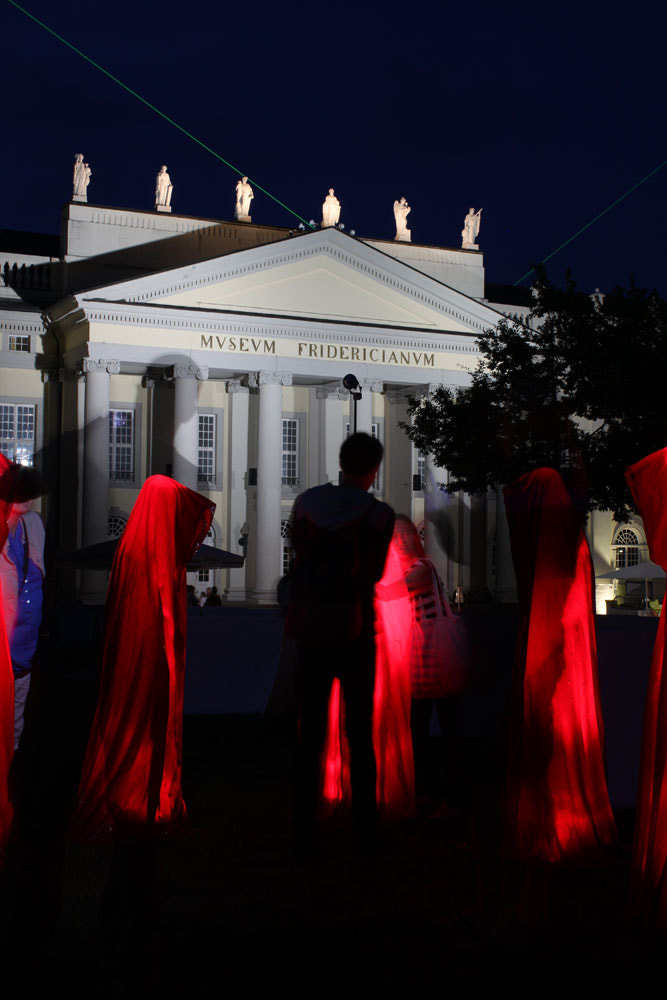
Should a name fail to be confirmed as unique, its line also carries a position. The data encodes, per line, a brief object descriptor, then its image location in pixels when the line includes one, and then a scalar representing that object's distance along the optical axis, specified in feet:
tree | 99.60
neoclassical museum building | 129.70
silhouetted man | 19.08
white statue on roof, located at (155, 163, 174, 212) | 146.51
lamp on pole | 83.15
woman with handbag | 25.11
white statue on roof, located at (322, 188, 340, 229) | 138.62
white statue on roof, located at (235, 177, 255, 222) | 147.64
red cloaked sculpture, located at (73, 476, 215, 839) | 21.56
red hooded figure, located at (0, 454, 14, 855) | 18.58
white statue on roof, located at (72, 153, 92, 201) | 142.55
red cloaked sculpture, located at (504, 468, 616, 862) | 20.35
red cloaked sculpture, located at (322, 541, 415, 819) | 24.89
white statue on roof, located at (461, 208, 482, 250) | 162.09
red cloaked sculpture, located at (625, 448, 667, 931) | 16.81
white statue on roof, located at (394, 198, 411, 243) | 155.94
